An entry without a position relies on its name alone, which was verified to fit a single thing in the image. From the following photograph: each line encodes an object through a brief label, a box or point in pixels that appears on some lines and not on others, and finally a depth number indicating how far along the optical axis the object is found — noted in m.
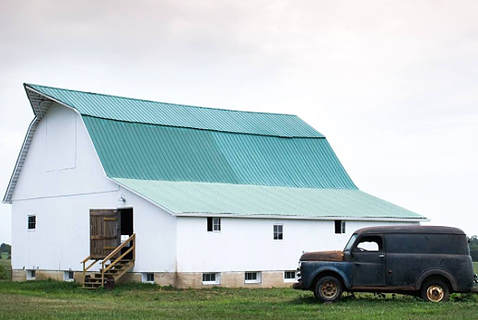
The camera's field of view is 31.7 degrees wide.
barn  37.44
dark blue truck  26.88
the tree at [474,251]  87.42
